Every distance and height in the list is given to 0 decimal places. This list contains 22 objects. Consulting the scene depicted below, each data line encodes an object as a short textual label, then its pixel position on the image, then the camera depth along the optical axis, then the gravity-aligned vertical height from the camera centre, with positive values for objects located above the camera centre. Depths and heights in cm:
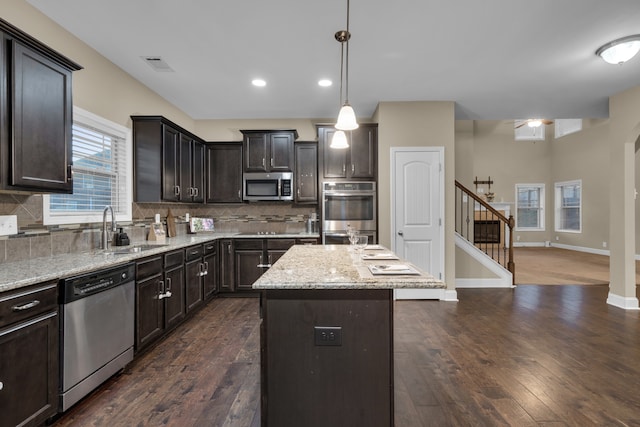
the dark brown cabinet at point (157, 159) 349 +61
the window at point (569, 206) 880 +13
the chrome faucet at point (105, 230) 272 -18
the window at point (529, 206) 984 +14
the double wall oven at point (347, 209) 432 +2
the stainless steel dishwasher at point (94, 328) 183 -80
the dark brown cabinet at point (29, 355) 147 -76
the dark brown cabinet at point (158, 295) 255 -80
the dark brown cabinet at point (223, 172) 477 +62
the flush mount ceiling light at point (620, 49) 268 +147
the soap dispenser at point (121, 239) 295 -27
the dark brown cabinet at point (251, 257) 436 -67
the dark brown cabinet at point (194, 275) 341 -77
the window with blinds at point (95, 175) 261 +37
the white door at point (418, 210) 425 +1
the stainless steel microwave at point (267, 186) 465 +38
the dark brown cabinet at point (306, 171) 468 +61
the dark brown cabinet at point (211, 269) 391 -79
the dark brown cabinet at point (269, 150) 462 +93
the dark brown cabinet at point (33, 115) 174 +61
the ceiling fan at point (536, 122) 829 +244
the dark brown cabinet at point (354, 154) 442 +83
